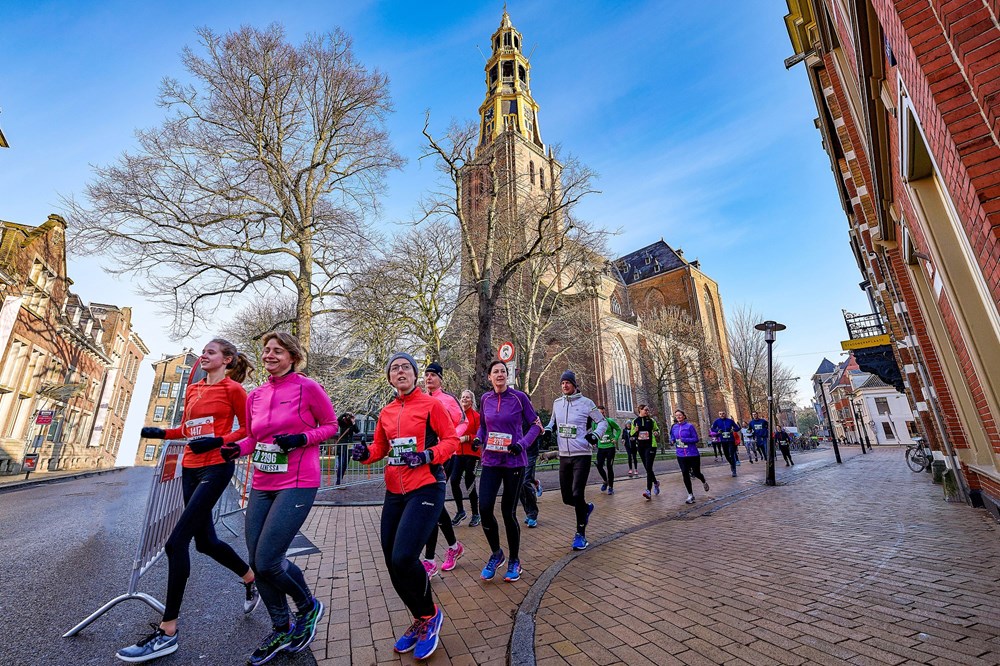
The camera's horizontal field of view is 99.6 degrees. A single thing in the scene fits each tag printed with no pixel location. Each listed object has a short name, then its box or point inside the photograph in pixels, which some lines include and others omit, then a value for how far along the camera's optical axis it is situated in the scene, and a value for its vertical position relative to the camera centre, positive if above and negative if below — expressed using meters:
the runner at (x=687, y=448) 8.00 -0.06
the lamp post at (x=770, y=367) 10.46 +2.24
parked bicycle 12.51 -0.54
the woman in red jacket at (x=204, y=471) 2.62 -0.11
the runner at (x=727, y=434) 14.01 +0.33
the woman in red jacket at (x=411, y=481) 2.52 -0.19
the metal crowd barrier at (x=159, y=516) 3.01 -0.49
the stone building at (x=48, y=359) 20.30 +5.61
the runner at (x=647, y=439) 9.04 +0.14
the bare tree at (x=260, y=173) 11.62 +8.17
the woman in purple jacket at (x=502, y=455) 3.87 -0.05
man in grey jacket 4.75 +0.03
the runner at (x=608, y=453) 8.94 -0.14
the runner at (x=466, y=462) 5.84 -0.18
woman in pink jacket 2.47 -0.13
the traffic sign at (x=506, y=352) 8.91 +2.01
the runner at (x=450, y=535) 4.14 -0.85
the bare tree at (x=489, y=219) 13.47 +9.32
